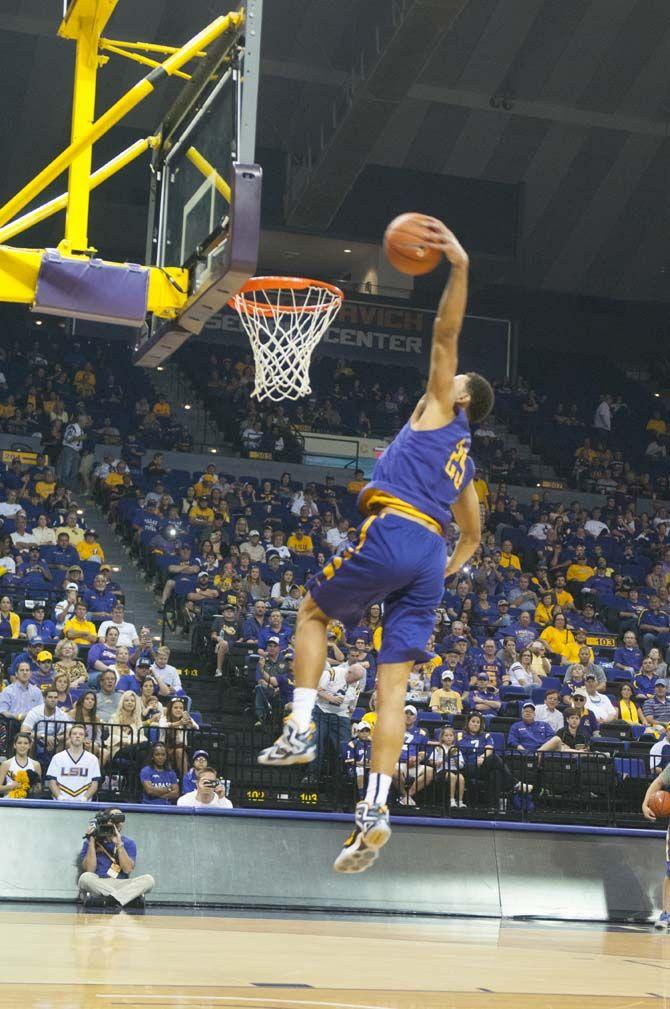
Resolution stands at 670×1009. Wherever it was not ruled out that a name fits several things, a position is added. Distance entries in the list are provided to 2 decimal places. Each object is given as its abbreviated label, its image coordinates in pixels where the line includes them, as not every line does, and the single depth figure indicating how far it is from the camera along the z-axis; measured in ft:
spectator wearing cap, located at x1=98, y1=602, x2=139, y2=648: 54.03
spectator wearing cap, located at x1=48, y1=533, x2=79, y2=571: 60.59
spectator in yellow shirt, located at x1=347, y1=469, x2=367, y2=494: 85.05
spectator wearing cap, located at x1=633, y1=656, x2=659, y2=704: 61.21
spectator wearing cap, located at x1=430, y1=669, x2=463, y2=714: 54.24
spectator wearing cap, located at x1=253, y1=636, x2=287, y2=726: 51.80
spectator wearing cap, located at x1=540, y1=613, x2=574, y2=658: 66.49
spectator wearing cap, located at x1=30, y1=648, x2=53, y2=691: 48.19
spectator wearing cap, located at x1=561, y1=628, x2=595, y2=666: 65.77
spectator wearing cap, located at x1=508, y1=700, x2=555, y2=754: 51.37
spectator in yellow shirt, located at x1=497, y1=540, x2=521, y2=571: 76.64
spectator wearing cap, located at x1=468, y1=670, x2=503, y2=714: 55.01
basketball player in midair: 18.72
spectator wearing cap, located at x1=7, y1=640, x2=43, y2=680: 46.85
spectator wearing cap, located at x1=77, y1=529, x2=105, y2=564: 64.03
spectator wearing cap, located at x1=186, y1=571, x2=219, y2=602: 61.82
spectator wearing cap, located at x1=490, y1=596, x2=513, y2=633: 66.54
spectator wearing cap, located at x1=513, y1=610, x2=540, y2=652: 64.70
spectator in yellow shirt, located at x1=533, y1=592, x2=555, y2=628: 70.95
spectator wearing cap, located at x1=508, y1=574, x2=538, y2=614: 70.54
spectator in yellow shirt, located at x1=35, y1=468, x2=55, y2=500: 69.41
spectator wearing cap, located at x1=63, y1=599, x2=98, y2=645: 53.36
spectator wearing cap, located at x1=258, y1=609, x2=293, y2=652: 56.95
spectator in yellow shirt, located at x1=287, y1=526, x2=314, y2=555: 71.56
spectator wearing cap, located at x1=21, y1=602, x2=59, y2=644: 52.24
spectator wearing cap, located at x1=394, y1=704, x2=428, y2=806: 46.26
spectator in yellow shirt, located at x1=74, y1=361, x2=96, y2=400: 86.94
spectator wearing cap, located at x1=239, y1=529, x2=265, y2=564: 67.54
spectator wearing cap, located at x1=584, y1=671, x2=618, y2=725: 56.75
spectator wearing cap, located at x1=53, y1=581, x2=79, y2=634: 54.29
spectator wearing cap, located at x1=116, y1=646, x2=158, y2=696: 48.39
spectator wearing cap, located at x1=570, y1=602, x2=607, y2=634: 70.69
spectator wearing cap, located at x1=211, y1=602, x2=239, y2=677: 57.41
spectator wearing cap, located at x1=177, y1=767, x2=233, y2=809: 43.32
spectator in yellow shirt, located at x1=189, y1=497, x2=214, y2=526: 70.95
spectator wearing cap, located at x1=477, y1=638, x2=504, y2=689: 58.90
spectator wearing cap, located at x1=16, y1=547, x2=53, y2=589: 58.13
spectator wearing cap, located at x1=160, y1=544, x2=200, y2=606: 63.72
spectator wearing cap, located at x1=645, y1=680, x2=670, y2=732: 57.72
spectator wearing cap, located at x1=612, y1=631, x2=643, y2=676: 65.75
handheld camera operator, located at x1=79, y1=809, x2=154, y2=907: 38.88
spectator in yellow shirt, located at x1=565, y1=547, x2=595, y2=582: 79.20
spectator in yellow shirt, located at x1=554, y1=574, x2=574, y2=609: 73.87
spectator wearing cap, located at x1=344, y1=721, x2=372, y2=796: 44.88
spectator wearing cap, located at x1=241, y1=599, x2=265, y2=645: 58.49
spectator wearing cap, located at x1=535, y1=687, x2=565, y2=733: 53.31
